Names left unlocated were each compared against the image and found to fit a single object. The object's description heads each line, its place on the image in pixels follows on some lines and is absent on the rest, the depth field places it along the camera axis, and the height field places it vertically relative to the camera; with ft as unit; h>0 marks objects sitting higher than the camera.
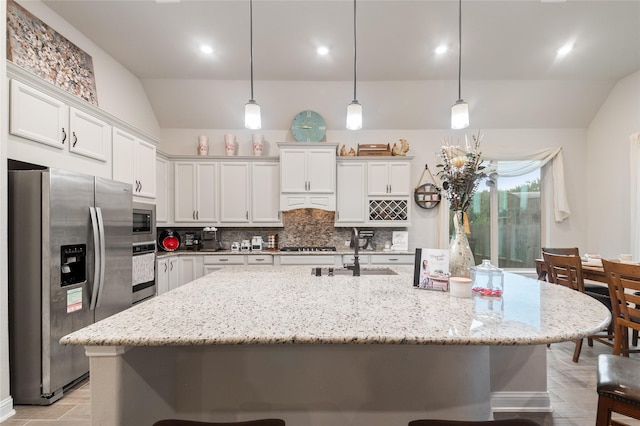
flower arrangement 5.35 +0.69
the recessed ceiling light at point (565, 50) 11.48 +6.58
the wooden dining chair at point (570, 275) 8.51 -1.99
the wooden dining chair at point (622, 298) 6.63 -2.09
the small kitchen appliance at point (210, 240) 14.83 -1.40
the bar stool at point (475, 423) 3.09 -2.33
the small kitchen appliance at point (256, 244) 14.64 -1.58
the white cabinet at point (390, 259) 13.62 -2.22
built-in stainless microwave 10.26 -0.33
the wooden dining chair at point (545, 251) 10.58 -1.70
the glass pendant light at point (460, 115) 7.16 +2.46
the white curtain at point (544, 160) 14.70 +2.66
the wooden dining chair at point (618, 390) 3.83 -2.45
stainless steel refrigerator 6.53 -1.56
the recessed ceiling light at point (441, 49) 11.44 +6.57
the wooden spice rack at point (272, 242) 14.93 -1.51
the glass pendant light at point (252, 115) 7.35 +2.53
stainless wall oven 10.00 -1.39
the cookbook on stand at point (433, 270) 5.31 -1.11
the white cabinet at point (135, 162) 9.89 +1.91
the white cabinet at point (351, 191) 14.39 +1.07
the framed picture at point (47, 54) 8.01 +5.09
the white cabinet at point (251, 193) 14.49 +1.01
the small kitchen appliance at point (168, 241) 14.51 -1.40
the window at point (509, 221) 15.67 -0.51
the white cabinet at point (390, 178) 14.32 +1.71
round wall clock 14.69 +4.44
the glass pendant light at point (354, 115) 7.31 +2.49
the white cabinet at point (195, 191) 14.43 +1.13
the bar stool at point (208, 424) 3.10 -2.30
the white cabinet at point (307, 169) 14.01 +2.14
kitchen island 3.36 -2.07
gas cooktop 14.24 -1.80
